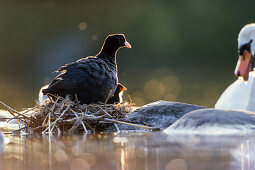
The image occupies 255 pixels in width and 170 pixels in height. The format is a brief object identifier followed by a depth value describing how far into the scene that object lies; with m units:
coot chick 10.29
